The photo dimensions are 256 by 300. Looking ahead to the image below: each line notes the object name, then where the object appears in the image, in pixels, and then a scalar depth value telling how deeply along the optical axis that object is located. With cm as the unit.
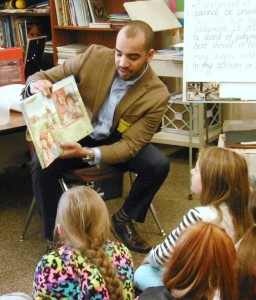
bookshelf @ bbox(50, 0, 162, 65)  357
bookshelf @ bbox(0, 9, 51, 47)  404
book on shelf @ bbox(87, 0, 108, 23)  355
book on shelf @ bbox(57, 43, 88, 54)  358
